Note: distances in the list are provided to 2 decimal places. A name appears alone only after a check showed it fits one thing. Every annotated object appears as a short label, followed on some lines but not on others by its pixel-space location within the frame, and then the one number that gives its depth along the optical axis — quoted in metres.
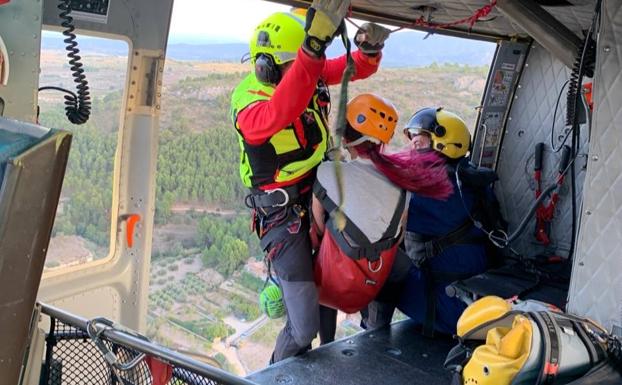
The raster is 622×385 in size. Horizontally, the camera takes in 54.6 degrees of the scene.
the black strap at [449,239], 3.63
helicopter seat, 3.30
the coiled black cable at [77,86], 2.73
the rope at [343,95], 2.04
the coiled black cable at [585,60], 2.40
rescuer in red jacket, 2.73
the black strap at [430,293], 3.44
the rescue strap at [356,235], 2.88
